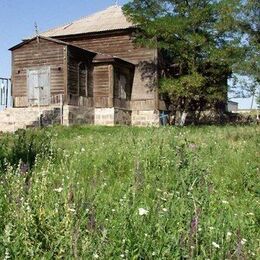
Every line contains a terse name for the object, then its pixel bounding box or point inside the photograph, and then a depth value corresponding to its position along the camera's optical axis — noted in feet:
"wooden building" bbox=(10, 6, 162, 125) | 101.09
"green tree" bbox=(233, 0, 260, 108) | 97.45
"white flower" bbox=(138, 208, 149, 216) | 10.91
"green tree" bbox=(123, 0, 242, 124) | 97.76
